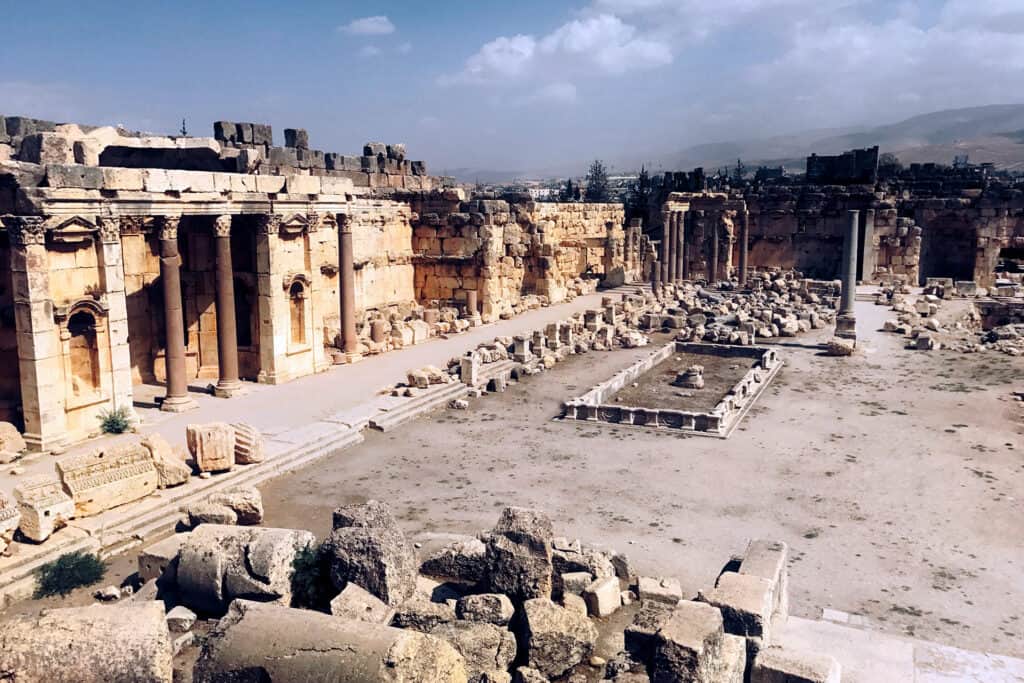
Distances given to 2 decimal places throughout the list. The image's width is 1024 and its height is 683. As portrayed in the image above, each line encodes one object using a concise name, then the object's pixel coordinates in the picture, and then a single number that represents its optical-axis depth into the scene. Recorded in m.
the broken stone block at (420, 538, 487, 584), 8.50
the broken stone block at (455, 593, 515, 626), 7.47
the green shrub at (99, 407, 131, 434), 14.05
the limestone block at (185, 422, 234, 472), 12.23
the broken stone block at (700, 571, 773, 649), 7.11
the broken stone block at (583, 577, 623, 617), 8.40
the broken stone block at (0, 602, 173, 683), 6.07
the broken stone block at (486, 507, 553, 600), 7.94
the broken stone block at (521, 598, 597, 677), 7.18
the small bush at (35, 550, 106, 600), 9.20
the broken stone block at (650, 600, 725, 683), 6.29
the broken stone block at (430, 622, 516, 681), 6.71
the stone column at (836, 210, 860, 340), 24.52
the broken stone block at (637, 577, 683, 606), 8.61
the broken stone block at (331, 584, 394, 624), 7.18
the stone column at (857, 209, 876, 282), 35.81
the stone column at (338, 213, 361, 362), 20.38
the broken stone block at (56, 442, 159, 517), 10.58
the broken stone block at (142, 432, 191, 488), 11.59
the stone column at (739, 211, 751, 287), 36.94
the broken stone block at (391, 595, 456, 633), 7.22
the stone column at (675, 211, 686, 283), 35.97
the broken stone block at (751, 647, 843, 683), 6.32
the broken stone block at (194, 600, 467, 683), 5.46
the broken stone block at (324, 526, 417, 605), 7.59
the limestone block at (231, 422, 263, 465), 12.74
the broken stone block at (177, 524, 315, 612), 8.02
